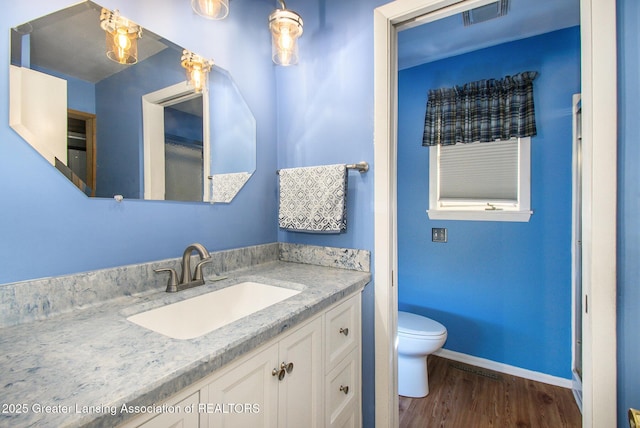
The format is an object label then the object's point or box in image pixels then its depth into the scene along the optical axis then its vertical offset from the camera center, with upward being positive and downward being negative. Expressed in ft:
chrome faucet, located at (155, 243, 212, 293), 3.45 -0.76
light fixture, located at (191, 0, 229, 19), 3.58 +2.59
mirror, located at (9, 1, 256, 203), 2.67 +1.14
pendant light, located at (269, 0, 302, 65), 4.10 +2.62
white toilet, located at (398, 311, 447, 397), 5.95 -2.95
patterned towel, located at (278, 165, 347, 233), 4.40 +0.21
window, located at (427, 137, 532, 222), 6.81 +0.76
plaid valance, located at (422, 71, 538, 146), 6.59 +2.44
